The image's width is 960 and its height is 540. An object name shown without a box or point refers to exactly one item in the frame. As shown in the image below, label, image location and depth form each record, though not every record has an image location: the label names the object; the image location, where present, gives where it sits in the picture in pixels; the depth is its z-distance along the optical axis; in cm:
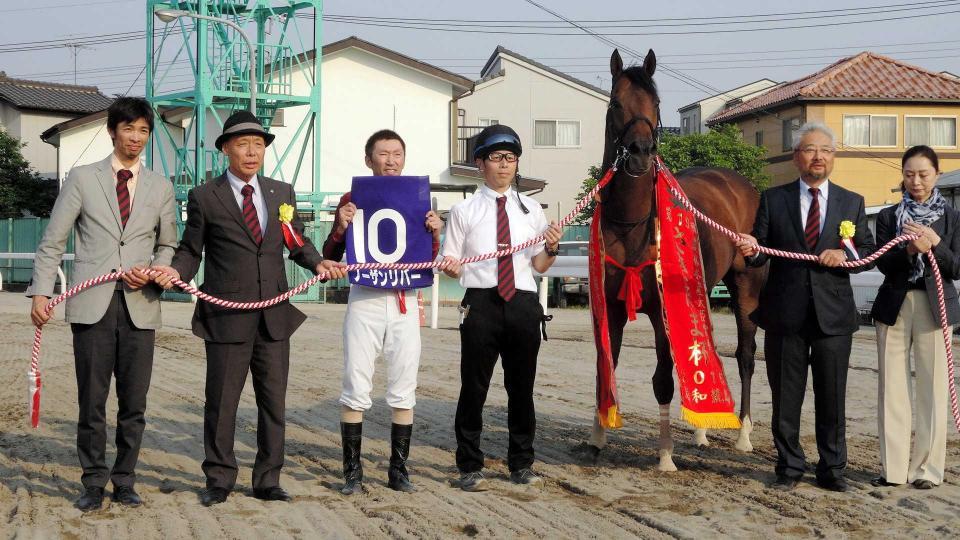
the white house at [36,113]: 4088
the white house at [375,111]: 2884
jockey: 568
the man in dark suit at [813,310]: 578
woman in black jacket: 577
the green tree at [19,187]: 3503
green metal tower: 2302
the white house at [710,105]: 4819
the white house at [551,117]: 3831
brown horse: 598
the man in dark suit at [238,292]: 547
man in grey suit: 525
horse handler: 582
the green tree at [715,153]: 3206
